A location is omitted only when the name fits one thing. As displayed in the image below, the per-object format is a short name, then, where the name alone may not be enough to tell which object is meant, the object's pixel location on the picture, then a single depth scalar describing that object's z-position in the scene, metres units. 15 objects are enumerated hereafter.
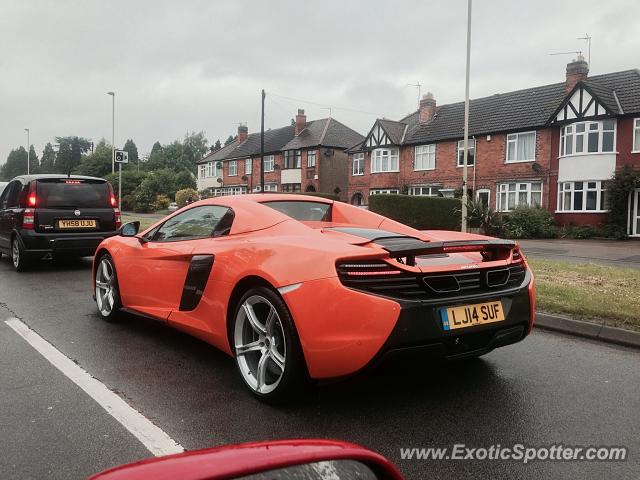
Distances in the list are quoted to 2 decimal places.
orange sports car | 3.00
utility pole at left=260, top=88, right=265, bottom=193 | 34.35
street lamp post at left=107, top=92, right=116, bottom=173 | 42.91
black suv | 9.16
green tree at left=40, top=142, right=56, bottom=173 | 120.68
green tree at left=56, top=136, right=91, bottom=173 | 113.68
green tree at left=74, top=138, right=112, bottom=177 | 71.06
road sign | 28.92
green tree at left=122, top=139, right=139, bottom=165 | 125.26
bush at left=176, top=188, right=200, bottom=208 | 46.00
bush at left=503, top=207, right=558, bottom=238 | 23.14
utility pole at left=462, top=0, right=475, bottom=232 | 20.32
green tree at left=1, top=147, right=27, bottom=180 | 129.25
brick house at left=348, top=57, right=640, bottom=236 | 24.60
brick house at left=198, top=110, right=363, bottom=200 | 45.06
